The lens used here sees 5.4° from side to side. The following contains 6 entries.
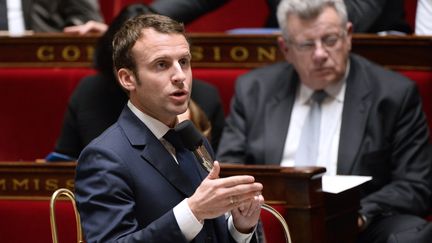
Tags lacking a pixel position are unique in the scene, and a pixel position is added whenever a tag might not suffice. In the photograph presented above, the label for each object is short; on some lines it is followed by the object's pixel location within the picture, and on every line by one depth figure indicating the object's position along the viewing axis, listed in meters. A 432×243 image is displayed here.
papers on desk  9.72
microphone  9.11
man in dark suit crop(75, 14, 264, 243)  9.08
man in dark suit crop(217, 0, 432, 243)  10.12
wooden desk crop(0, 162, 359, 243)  9.63
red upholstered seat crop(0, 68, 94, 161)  10.69
